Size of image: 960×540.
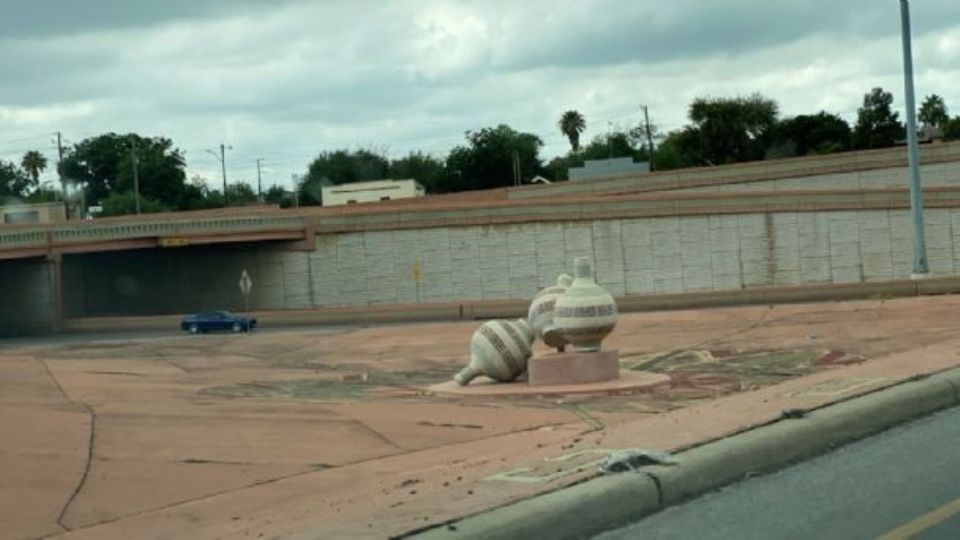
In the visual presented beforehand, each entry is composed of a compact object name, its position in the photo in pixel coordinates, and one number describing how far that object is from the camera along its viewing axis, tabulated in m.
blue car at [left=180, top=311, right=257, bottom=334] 57.22
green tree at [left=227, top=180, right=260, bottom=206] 172.25
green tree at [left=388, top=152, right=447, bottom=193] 157.12
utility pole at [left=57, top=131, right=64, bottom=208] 140.75
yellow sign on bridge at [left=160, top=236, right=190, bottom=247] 73.25
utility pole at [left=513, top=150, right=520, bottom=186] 143.12
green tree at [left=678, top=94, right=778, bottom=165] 134.50
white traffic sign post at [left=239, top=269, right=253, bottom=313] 64.68
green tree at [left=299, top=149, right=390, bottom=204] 167.50
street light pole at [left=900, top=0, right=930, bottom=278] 44.12
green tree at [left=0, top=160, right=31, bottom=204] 182.12
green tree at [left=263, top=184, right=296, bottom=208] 171.85
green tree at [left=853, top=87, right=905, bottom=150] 134.25
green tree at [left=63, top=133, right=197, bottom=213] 153.25
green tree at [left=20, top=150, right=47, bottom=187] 180.75
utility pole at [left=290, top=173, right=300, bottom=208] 148.16
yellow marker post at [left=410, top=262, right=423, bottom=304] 72.56
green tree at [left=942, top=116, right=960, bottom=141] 132.50
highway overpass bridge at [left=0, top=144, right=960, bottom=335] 68.25
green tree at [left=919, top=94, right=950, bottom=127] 171.88
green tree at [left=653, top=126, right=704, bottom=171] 135.12
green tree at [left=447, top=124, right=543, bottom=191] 152.62
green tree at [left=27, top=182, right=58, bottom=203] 170.89
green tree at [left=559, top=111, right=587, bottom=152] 189.38
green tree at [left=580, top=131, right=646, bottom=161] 175.88
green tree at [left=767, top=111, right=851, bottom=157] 135.25
